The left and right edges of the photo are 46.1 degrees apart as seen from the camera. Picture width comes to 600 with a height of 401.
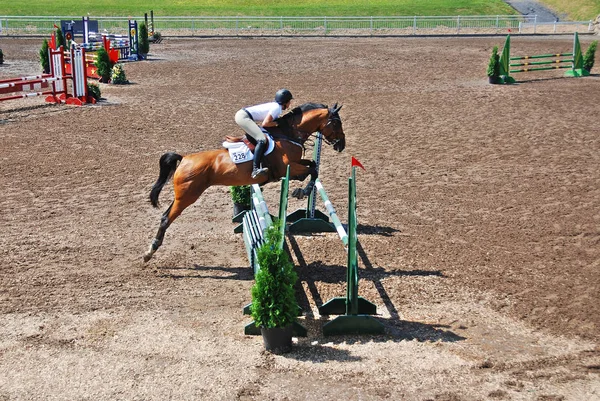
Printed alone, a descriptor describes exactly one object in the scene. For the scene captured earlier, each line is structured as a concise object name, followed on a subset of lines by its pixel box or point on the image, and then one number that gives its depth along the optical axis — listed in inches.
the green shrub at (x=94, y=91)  807.7
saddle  359.6
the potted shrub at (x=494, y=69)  945.5
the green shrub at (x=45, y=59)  1013.8
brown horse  350.6
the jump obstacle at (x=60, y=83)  770.8
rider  353.4
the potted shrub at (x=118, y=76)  954.2
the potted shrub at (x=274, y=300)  254.7
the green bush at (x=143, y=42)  1280.8
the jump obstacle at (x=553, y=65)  956.6
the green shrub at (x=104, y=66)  966.4
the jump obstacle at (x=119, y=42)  1251.2
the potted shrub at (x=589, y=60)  1035.3
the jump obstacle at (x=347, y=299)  271.0
